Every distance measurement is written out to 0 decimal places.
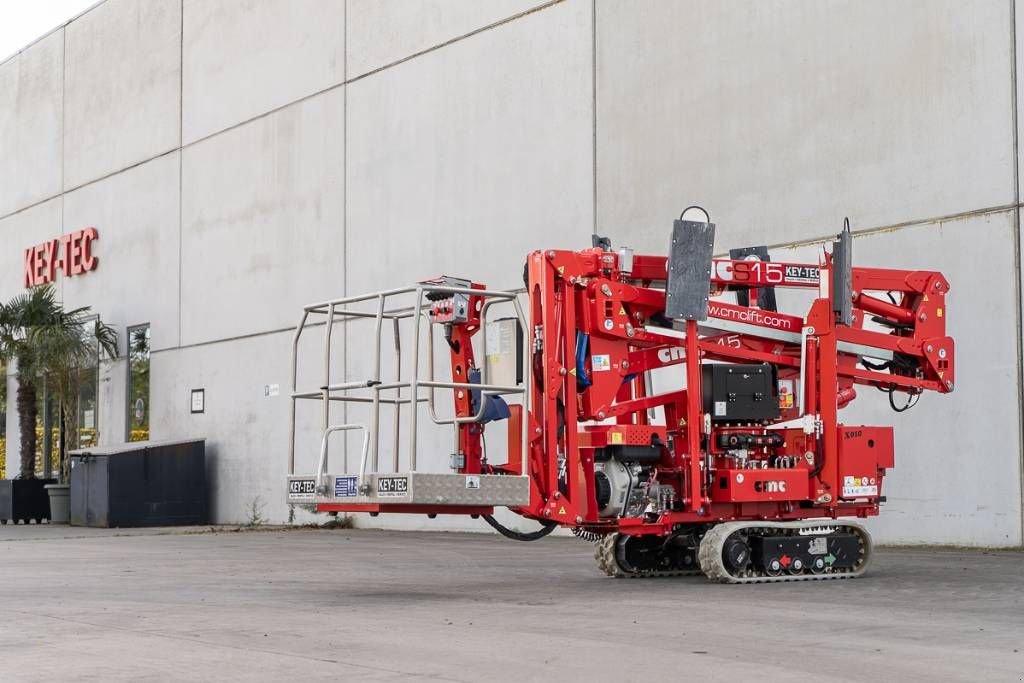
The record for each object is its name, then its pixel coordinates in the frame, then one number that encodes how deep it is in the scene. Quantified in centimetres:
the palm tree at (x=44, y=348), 3356
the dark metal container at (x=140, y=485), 2819
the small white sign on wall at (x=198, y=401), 3155
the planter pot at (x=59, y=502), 3136
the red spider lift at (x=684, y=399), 1292
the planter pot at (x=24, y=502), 3203
